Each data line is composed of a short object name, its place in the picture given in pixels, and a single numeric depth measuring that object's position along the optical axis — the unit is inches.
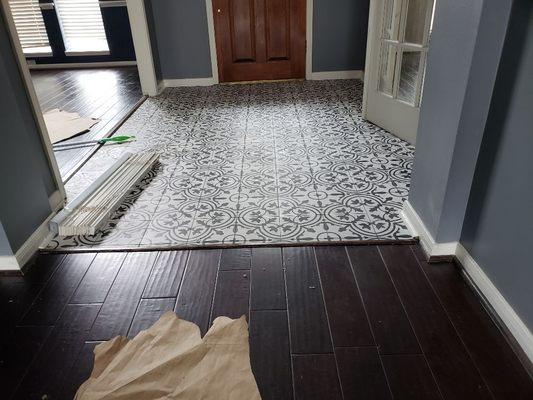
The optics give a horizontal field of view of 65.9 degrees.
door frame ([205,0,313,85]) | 174.6
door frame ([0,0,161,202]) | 72.7
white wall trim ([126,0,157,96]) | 157.3
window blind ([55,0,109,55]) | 229.5
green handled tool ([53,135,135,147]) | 125.8
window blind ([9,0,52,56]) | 228.8
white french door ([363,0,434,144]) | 105.3
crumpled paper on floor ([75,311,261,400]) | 49.3
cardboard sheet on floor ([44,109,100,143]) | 133.0
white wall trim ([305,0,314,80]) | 175.6
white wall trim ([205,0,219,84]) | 173.6
